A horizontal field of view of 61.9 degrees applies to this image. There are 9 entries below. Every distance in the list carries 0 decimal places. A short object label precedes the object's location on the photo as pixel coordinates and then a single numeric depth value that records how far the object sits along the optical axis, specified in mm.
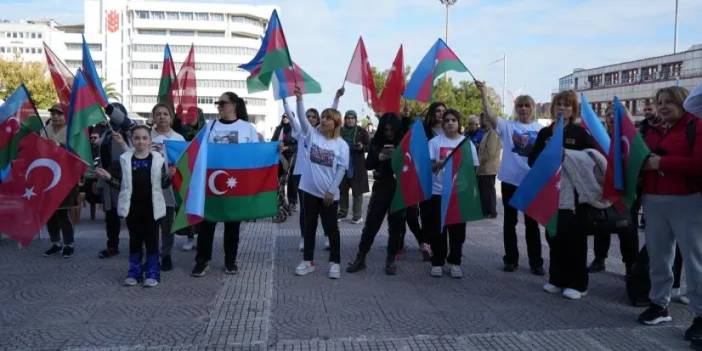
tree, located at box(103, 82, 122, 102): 84012
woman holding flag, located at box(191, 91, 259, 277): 6676
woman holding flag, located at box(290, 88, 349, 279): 6645
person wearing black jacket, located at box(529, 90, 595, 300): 5887
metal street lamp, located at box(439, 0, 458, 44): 39106
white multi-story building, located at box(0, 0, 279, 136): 105812
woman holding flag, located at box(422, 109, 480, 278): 6738
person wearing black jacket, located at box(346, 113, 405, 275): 6859
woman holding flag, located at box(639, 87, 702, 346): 4566
